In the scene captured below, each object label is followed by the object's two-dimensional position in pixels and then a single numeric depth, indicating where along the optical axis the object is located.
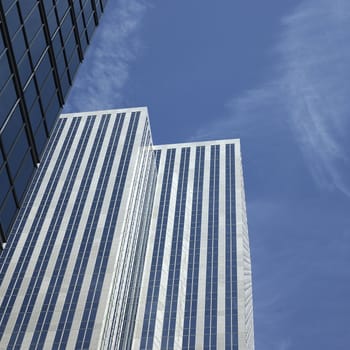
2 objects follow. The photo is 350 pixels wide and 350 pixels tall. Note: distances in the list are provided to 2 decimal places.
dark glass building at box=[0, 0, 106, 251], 27.93
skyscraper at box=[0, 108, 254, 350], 101.25
